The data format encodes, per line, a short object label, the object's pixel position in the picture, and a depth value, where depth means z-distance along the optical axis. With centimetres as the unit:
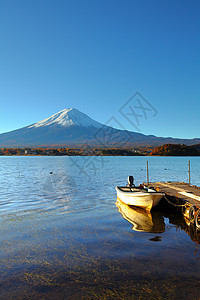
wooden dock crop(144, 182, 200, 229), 1392
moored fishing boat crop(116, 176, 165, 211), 1681
